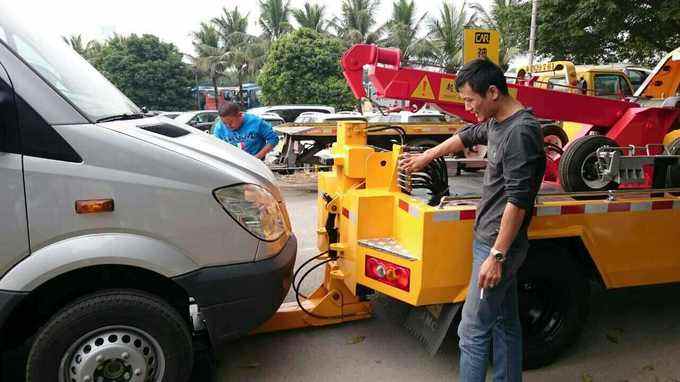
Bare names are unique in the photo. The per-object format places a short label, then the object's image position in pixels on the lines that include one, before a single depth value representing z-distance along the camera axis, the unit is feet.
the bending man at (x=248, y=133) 17.31
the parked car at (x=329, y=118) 40.51
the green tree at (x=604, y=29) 50.78
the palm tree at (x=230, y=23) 130.00
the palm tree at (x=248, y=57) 119.55
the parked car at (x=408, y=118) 39.21
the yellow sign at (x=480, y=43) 18.11
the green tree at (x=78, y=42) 154.98
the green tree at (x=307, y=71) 89.56
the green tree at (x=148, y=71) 120.27
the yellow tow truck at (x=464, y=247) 9.29
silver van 7.22
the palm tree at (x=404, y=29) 107.24
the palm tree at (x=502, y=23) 71.77
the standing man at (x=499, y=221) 7.29
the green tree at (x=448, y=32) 104.83
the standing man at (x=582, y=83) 26.73
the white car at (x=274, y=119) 61.41
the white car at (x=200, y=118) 66.08
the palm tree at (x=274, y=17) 123.34
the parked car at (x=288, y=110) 74.54
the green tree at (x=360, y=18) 111.14
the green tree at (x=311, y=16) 115.03
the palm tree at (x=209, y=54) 125.49
